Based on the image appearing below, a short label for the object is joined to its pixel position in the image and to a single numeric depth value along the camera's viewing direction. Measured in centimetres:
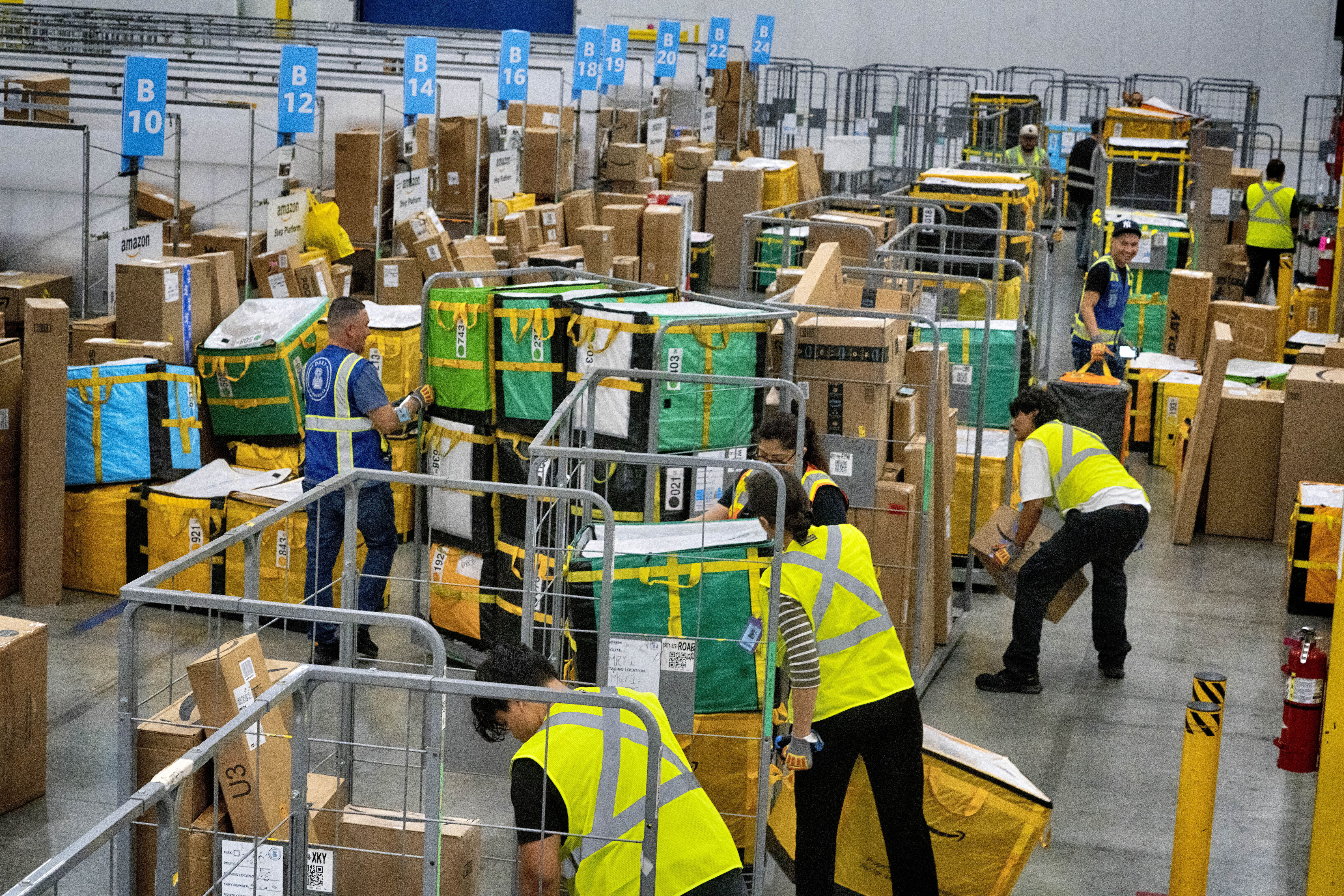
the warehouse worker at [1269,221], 1548
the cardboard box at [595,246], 1248
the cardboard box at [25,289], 891
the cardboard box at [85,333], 853
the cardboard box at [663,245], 1309
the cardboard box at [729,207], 1562
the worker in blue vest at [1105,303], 1079
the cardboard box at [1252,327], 1201
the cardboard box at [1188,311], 1220
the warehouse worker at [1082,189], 1961
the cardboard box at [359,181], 1127
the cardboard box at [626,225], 1321
